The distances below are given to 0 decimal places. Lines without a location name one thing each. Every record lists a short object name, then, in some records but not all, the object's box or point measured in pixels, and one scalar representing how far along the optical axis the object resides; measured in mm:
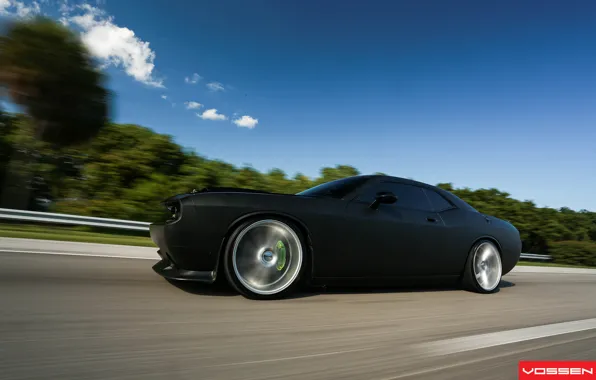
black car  3012
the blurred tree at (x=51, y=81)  10781
